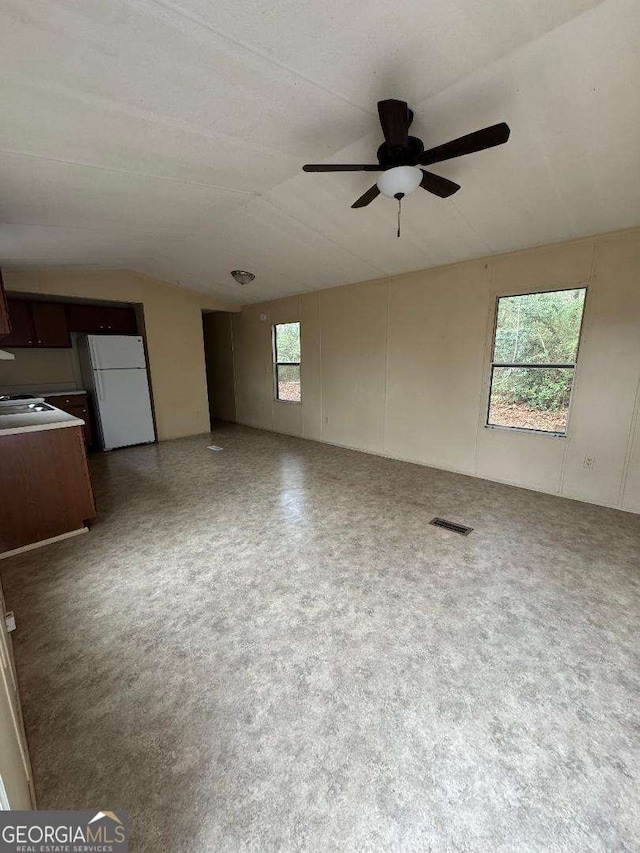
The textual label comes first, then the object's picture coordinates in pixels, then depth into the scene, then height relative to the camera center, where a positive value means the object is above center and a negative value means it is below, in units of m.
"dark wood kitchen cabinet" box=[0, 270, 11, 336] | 2.64 +0.30
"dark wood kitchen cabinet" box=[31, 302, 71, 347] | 4.88 +0.48
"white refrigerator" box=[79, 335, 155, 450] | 5.12 -0.43
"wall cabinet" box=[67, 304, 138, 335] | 5.21 +0.59
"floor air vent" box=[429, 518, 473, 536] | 2.87 -1.46
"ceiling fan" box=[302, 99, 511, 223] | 1.60 +1.00
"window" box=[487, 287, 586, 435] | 3.31 -0.06
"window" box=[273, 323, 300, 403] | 5.97 -0.09
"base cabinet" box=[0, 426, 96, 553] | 2.60 -1.01
